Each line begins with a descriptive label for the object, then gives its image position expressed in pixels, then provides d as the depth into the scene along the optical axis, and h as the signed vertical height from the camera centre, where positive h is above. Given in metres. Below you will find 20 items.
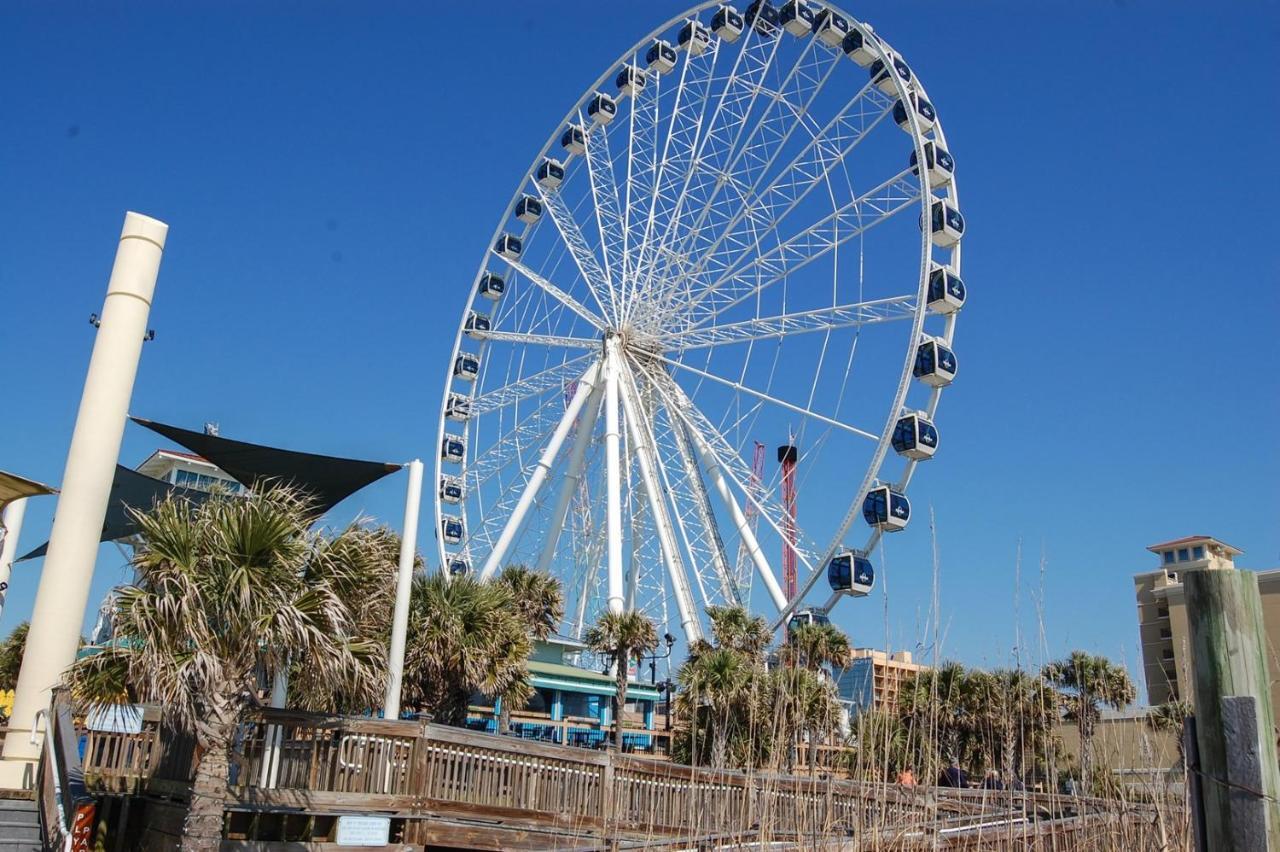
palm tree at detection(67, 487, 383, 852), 9.23 +0.84
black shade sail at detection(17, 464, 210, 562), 16.83 +3.68
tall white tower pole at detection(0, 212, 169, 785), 11.34 +2.59
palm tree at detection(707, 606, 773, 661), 31.31 +3.53
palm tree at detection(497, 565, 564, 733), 32.00 +4.21
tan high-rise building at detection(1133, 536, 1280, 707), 58.19 +10.11
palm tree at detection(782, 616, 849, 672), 28.22 +3.14
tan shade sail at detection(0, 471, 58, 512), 15.09 +3.19
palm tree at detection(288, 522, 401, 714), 10.17 +1.31
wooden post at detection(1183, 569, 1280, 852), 3.12 +0.20
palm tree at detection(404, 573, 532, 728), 19.70 +1.70
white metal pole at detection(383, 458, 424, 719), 13.13 +1.79
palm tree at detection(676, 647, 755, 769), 25.59 +1.60
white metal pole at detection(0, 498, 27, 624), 18.81 +3.13
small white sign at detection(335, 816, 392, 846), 10.67 -0.98
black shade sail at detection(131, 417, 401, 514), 14.63 +3.62
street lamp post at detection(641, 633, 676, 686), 34.15 +3.43
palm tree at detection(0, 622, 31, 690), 26.77 +1.28
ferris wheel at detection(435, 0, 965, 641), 26.72 +11.76
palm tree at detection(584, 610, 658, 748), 30.70 +3.01
